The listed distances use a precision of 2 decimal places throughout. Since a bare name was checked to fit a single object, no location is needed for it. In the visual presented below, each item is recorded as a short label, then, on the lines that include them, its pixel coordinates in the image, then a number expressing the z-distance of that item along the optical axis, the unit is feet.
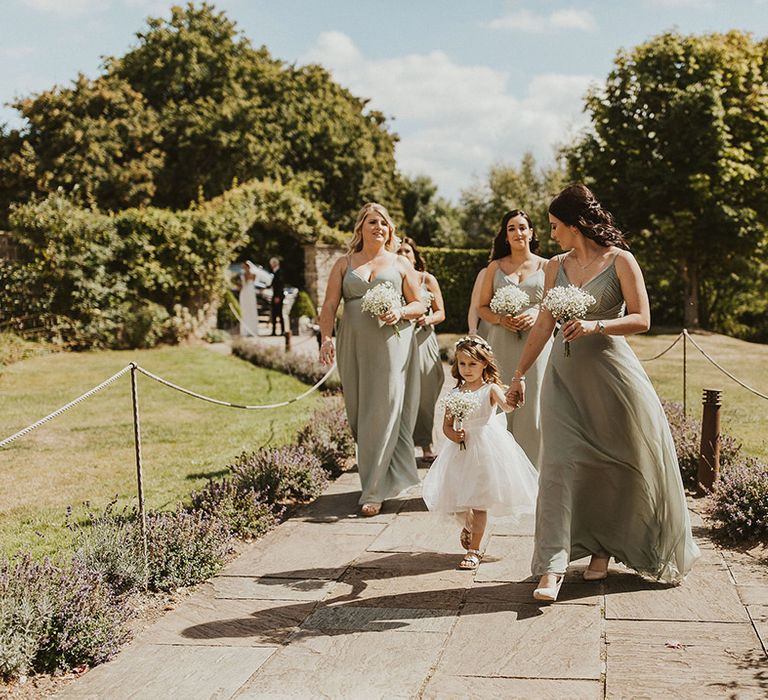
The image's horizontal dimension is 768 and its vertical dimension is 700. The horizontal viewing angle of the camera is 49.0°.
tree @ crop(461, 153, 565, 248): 139.74
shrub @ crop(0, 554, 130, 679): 11.92
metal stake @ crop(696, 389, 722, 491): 21.29
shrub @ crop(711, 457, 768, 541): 17.35
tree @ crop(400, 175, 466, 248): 153.99
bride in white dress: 80.53
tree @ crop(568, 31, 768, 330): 77.36
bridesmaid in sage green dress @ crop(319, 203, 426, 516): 21.01
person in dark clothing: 74.43
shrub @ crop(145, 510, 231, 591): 15.66
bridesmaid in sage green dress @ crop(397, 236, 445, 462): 27.07
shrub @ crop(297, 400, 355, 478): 25.62
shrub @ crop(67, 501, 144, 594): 14.74
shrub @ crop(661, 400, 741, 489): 22.66
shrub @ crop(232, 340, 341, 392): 44.34
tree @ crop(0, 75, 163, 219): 99.71
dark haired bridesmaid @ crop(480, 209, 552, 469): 21.81
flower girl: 16.24
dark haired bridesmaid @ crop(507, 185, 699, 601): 14.56
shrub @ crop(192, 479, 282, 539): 18.95
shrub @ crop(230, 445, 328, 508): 21.65
